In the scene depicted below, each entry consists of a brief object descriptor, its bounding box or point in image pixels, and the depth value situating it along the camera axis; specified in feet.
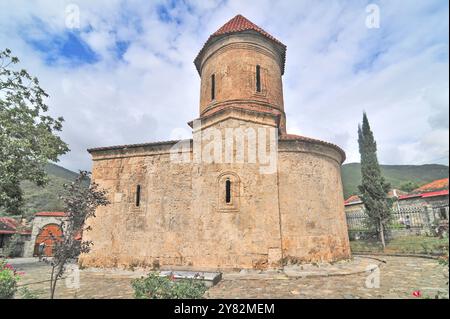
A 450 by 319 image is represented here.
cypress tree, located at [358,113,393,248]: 49.67
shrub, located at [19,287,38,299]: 14.85
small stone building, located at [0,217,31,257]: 61.82
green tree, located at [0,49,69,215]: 33.60
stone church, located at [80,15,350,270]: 24.80
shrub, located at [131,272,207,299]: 12.96
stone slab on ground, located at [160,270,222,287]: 19.69
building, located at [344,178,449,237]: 55.11
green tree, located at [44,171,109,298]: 16.11
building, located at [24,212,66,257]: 60.85
